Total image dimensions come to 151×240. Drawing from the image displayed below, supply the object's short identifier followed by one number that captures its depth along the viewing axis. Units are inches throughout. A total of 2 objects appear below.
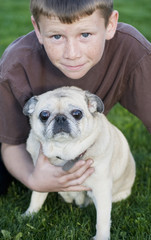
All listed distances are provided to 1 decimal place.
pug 85.2
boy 85.7
